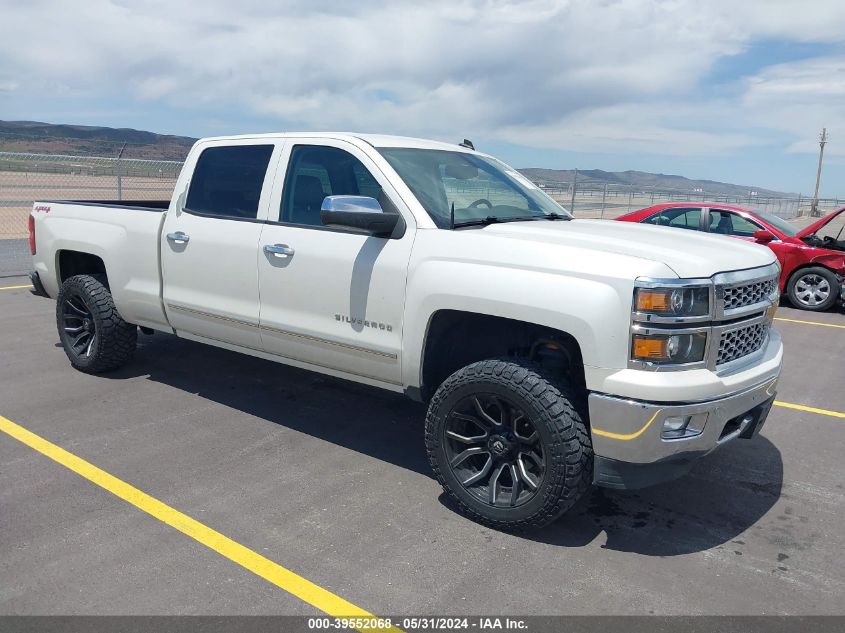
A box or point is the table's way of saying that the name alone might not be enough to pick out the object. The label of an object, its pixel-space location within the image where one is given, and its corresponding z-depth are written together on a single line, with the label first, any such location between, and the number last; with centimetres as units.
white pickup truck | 326
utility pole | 5778
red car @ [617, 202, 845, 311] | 1067
